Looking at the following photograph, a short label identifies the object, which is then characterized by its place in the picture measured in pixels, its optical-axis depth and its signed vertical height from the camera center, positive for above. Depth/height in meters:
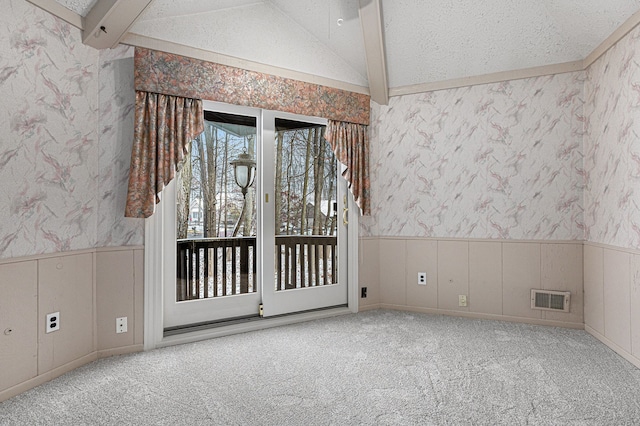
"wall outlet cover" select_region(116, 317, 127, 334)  2.77 -0.76
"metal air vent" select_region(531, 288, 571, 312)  3.36 -0.73
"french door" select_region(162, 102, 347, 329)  3.13 -0.04
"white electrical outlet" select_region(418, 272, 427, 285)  3.84 -0.60
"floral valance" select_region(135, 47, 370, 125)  2.79 +1.07
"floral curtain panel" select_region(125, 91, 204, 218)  2.72 +0.53
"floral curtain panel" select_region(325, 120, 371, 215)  3.69 +0.61
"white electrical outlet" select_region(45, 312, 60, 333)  2.37 -0.64
